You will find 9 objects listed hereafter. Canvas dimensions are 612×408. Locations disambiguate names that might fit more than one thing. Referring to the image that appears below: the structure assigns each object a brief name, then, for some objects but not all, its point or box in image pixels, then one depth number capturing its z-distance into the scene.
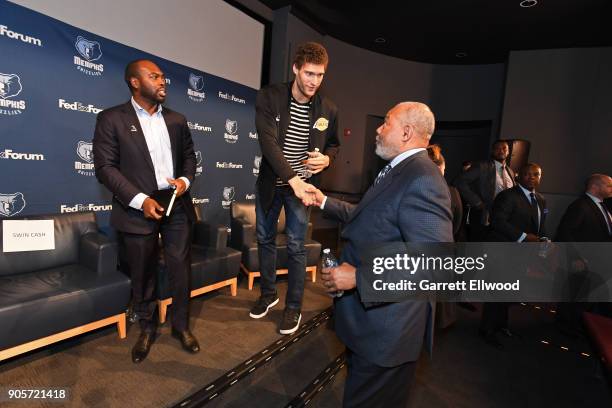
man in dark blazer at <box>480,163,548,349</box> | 2.72
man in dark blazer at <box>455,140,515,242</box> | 3.67
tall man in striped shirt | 1.97
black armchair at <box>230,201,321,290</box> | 3.40
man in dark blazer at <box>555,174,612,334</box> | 2.89
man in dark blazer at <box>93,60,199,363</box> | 1.91
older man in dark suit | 1.12
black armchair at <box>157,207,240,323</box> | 2.59
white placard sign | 2.04
